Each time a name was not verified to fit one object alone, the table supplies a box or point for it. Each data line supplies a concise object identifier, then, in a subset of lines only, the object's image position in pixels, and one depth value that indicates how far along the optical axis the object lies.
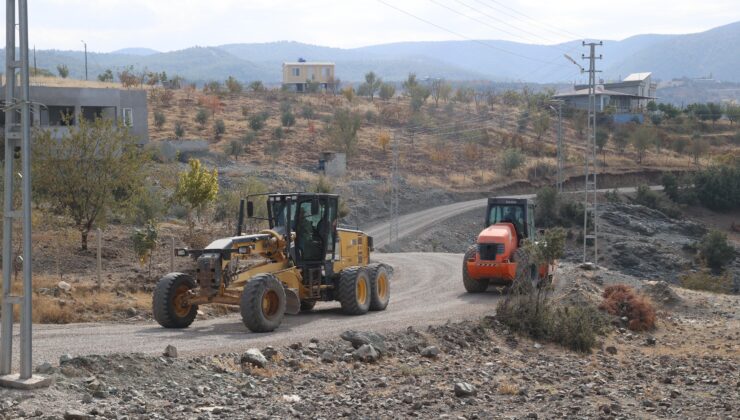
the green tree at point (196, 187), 40.31
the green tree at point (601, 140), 102.19
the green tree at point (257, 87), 122.81
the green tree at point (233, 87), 119.19
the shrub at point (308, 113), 103.06
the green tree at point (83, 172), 35.78
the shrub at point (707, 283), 47.00
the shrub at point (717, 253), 65.62
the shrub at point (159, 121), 85.50
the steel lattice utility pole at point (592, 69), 46.25
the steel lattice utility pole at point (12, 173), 12.91
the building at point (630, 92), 135.12
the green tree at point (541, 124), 108.44
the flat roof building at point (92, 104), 61.07
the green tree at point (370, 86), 135.88
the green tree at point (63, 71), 125.73
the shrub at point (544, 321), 24.38
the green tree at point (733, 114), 128.98
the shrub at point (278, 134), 88.31
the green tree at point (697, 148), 101.06
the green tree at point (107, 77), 121.00
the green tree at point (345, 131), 86.12
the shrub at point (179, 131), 81.63
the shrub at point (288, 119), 93.94
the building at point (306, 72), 153.12
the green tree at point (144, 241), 30.78
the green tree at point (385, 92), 129.75
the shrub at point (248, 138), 83.19
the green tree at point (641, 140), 98.75
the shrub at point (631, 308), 28.66
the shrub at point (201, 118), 90.50
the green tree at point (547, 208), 75.38
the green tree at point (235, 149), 77.56
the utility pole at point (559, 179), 67.12
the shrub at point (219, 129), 86.56
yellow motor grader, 20.56
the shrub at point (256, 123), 90.75
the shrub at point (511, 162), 88.88
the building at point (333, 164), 76.62
